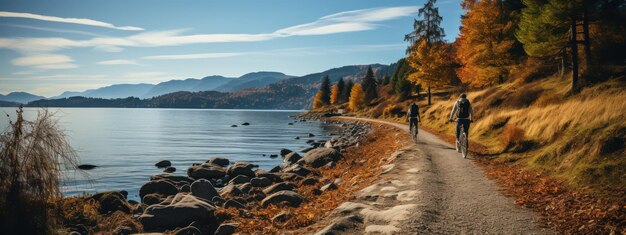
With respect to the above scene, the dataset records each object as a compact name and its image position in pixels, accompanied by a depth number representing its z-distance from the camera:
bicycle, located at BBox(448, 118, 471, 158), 14.76
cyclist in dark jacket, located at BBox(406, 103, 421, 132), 20.93
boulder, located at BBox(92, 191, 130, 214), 12.05
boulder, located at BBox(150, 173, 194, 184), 17.28
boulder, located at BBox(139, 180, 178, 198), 14.74
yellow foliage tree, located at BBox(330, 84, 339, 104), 117.12
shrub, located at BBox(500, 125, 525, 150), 14.96
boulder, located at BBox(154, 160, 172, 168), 25.47
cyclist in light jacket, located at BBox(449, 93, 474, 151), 15.08
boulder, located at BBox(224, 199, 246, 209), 10.73
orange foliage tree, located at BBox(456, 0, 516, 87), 35.22
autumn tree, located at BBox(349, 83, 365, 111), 90.62
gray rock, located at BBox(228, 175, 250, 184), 16.70
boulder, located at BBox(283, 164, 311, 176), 16.87
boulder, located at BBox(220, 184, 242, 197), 13.19
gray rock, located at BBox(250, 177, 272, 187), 15.04
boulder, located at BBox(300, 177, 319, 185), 14.03
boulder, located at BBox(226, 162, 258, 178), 19.29
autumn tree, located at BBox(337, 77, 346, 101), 115.90
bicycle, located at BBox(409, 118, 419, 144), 20.75
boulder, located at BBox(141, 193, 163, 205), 13.22
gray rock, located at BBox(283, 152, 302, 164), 23.76
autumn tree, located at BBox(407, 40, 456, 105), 45.53
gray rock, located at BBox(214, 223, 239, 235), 8.31
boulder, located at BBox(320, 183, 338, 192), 12.11
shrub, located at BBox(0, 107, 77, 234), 6.48
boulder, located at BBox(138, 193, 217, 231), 9.48
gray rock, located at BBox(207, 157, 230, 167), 24.75
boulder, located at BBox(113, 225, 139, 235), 9.48
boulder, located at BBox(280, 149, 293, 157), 29.88
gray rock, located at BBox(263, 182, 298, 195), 13.13
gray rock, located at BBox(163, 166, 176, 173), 23.45
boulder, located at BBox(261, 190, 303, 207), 10.59
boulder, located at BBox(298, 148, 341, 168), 19.25
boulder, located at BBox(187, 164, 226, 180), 20.20
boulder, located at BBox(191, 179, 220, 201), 12.09
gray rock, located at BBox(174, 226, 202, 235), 8.56
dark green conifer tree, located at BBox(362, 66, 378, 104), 98.06
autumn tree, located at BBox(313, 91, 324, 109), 127.75
